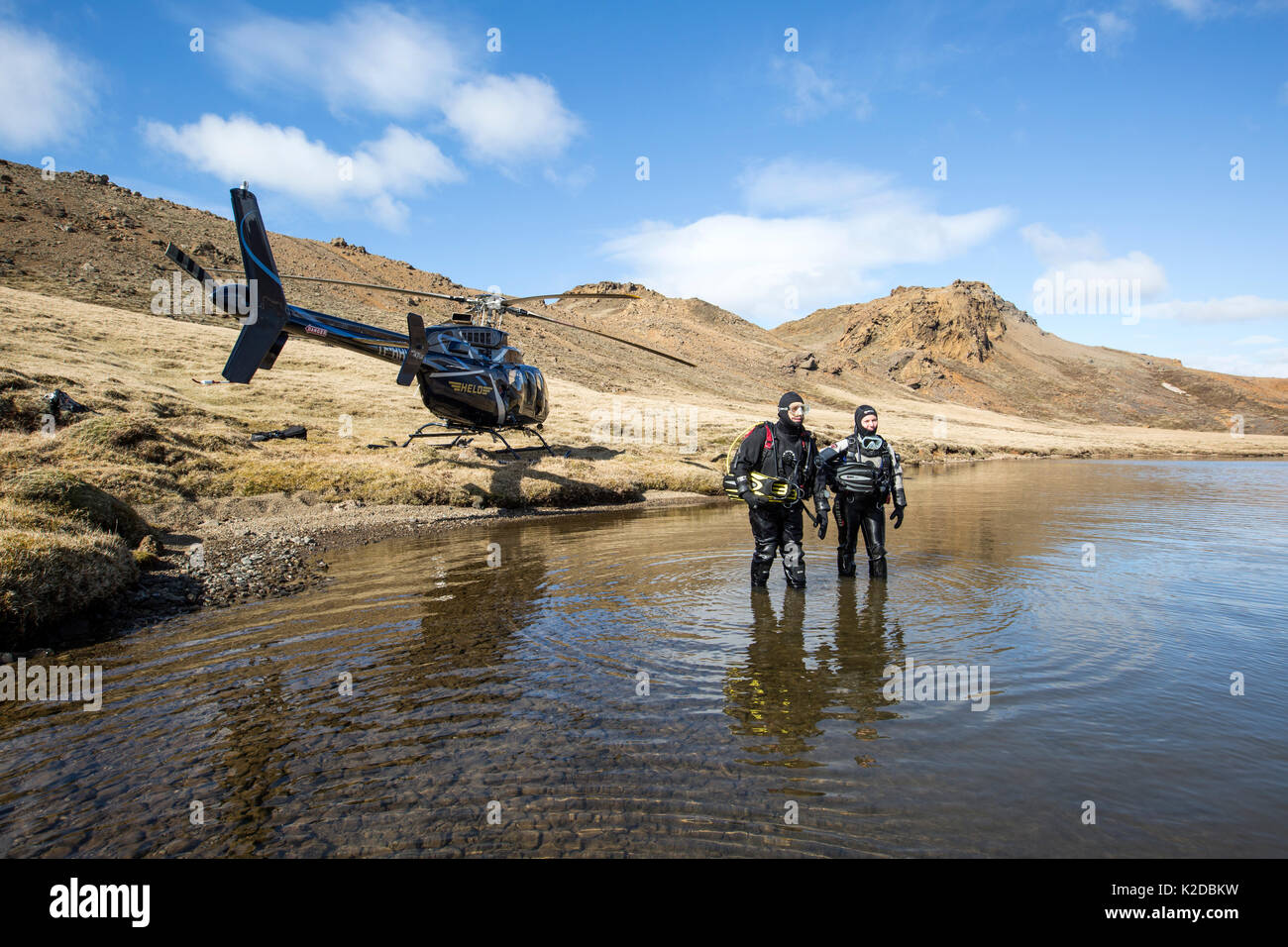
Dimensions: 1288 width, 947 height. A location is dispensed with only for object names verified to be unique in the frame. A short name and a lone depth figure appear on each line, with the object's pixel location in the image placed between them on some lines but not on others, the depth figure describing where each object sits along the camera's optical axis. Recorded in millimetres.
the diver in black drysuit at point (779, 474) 9625
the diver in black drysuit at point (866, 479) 10414
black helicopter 17062
